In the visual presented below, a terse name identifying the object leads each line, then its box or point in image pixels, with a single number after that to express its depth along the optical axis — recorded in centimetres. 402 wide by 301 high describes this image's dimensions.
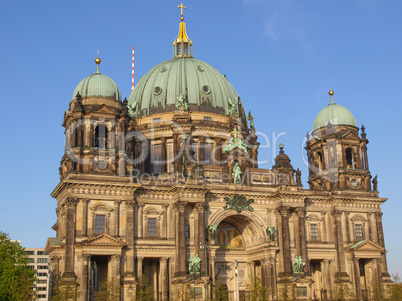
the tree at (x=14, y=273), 5508
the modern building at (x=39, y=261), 14438
